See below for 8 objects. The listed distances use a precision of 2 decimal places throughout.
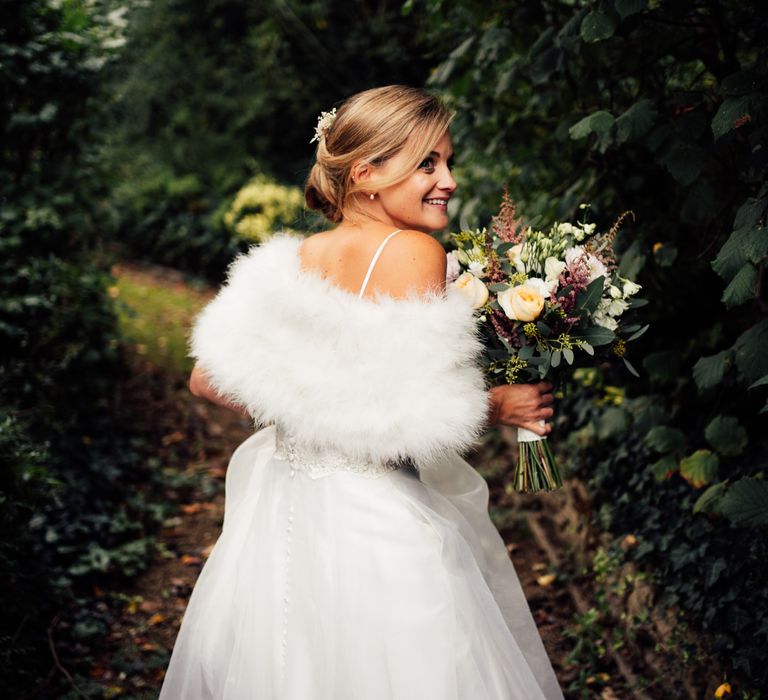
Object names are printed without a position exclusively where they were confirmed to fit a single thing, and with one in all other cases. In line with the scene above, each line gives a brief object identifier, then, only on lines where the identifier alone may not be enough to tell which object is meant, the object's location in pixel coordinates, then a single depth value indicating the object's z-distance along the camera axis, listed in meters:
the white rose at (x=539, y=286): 2.23
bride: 2.12
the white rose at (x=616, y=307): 2.33
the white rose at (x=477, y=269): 2.39
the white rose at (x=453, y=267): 2.56
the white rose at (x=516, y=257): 2.32
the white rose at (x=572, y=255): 2.33
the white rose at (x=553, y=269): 2.28
